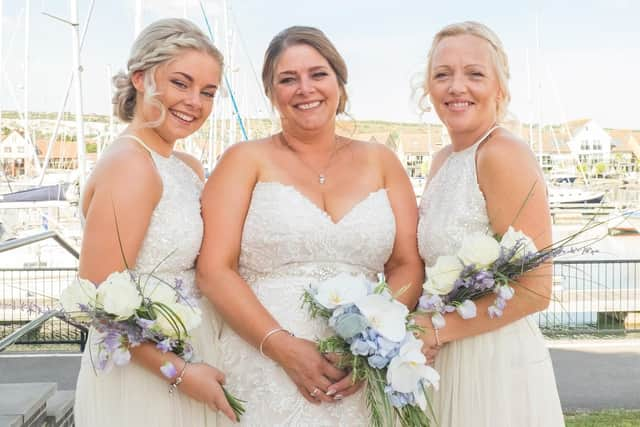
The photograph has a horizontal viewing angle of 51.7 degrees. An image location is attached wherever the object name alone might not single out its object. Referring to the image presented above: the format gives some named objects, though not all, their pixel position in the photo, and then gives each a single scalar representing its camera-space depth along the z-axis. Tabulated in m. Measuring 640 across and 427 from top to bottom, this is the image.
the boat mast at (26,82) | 24.00
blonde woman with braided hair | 2.78
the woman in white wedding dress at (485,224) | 2.89
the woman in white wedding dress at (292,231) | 2.97
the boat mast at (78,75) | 14.45
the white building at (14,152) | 82.56
